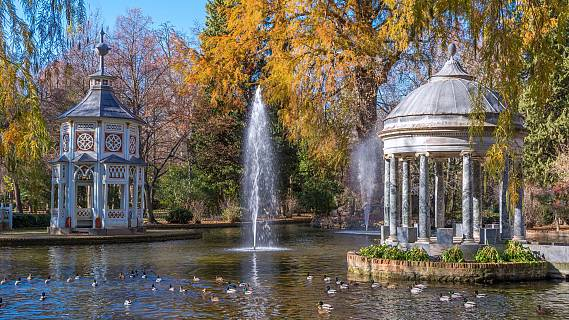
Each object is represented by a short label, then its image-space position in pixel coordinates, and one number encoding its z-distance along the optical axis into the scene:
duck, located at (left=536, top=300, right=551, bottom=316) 14.52
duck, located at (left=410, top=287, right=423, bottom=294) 17.08
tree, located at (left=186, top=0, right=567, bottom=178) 33.53
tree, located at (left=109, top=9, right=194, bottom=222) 49.19
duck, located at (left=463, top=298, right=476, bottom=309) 15.13
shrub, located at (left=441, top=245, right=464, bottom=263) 19.53
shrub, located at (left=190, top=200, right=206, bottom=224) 50.78
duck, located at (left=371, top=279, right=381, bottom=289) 17.92
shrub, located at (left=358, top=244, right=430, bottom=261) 19.95
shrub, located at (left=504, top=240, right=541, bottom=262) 19.92
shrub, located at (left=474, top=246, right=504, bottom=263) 19.62
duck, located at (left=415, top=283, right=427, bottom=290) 17.45
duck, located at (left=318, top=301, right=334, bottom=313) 14.75
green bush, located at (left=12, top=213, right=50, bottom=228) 44.69
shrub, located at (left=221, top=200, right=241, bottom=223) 52.28
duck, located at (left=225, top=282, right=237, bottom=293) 17.42
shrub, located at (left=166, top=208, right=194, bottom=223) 48.75
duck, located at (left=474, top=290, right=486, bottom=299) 16.54
